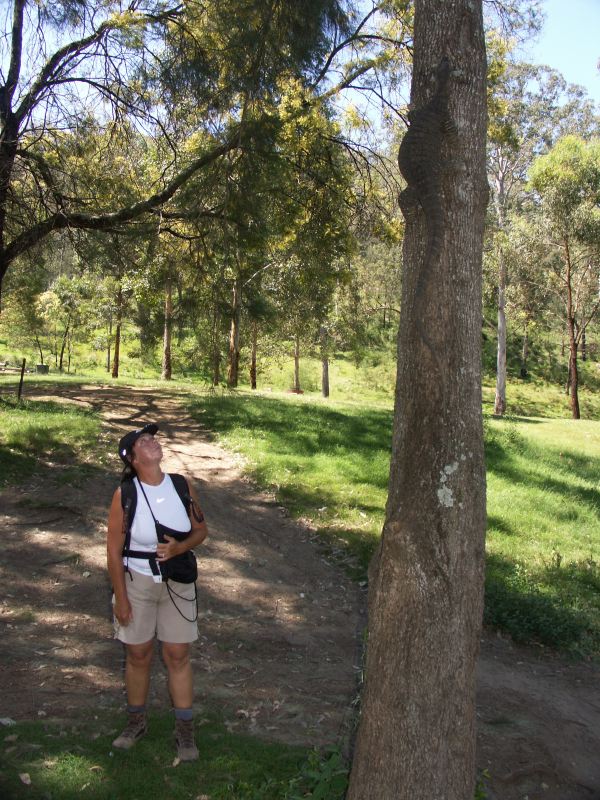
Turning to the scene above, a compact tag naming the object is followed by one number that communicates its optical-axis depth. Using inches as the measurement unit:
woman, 152.3
